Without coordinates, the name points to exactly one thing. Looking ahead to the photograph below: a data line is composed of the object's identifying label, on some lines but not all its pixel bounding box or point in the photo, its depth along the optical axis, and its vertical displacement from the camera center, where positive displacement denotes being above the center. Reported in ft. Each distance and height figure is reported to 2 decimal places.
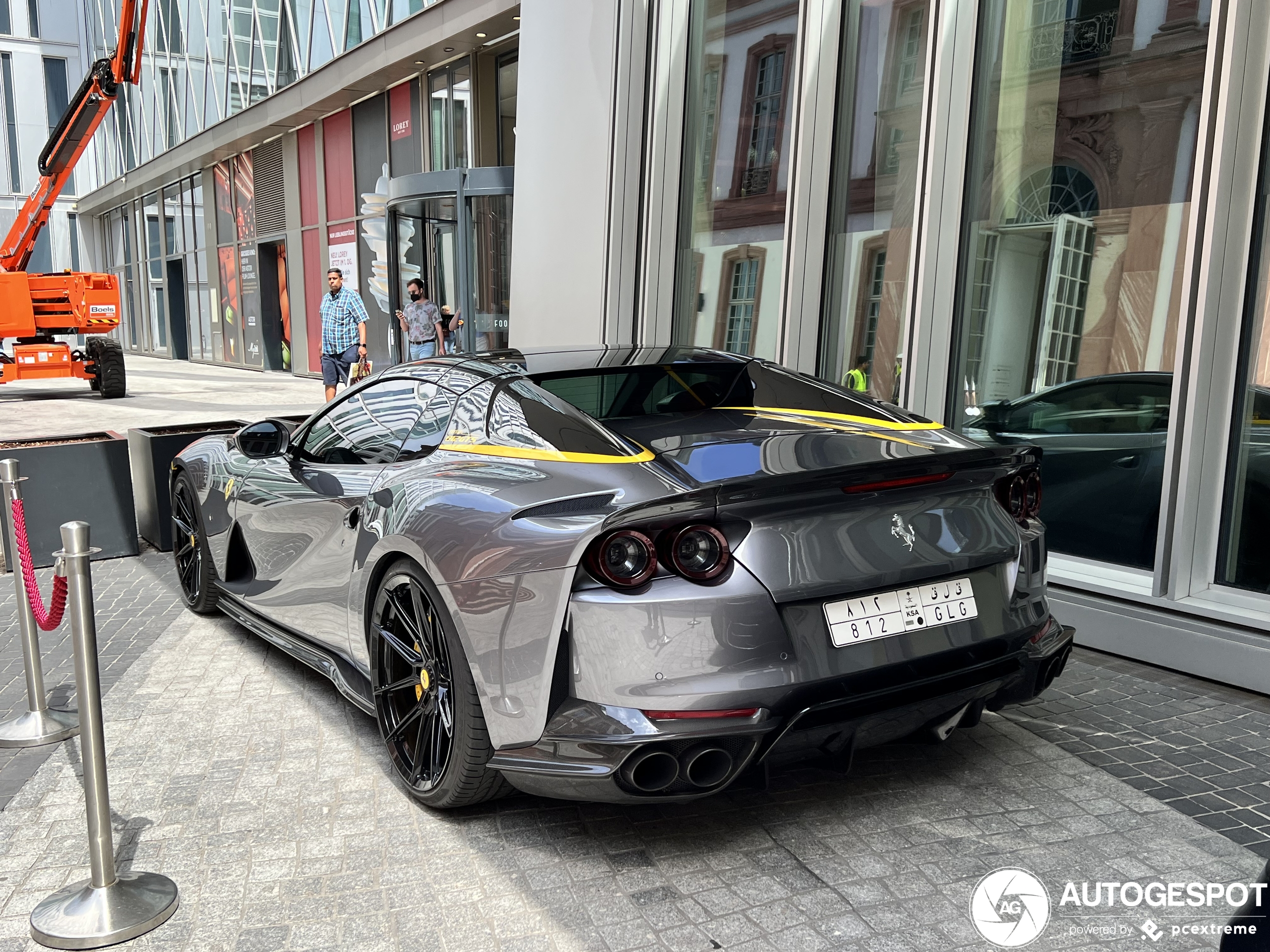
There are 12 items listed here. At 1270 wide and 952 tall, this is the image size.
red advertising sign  62.59 +10.50
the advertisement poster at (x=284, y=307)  83.20 -1.68
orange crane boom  61.72 -1.56
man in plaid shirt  43.88 -1.82
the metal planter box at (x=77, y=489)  22.06 -4.42
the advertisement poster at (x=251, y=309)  86.69 -1.98
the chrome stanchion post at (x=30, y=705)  12.90 -5.33
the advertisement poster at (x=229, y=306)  91.76 -1.85
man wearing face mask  47.34 -1.41
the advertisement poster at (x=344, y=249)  69.87 +2.55
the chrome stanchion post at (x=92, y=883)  8.66 -5.16
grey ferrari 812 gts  8.57 -2.50
